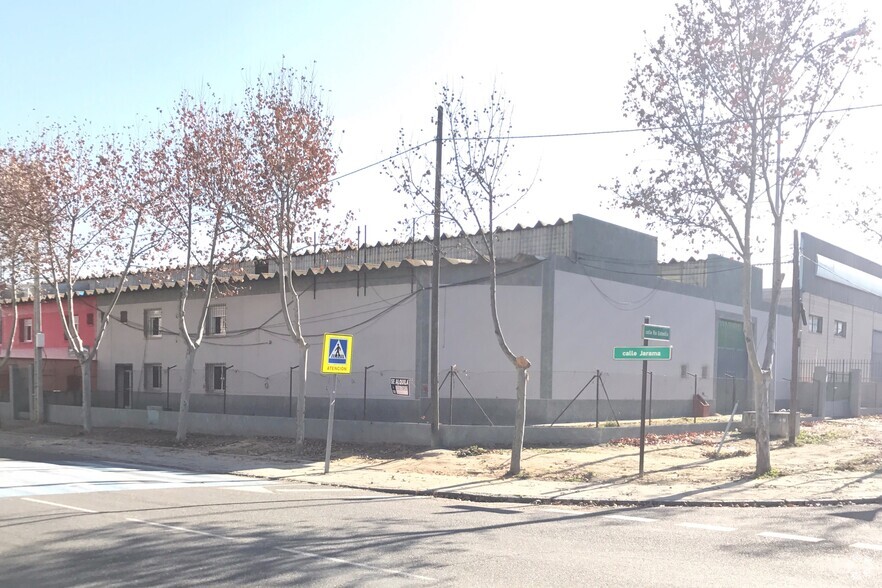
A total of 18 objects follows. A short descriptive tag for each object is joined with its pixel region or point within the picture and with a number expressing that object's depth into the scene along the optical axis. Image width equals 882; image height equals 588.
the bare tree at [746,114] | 15.00
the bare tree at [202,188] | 21.16
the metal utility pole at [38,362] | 29.48
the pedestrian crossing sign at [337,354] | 16.88
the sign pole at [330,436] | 16.86
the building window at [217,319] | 30.11
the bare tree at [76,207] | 24.84
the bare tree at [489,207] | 16.28
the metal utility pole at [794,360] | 21.19
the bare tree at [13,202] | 24.73
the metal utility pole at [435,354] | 19.95
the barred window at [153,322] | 32.78
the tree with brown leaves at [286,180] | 19.61
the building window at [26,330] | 39.44
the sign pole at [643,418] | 15.28
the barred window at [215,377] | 30.00
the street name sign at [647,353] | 15.35
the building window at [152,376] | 32.50
